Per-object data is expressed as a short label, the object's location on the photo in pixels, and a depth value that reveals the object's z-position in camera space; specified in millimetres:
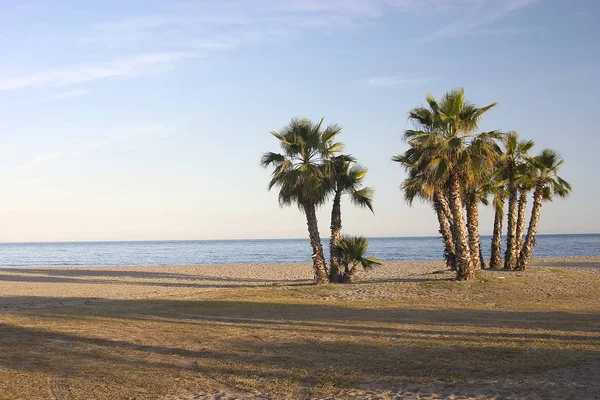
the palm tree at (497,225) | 30047
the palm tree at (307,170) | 25344
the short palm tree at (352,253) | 26750
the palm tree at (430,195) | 24900
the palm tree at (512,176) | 29484
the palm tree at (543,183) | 29812
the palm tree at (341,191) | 26312
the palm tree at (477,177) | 22891
